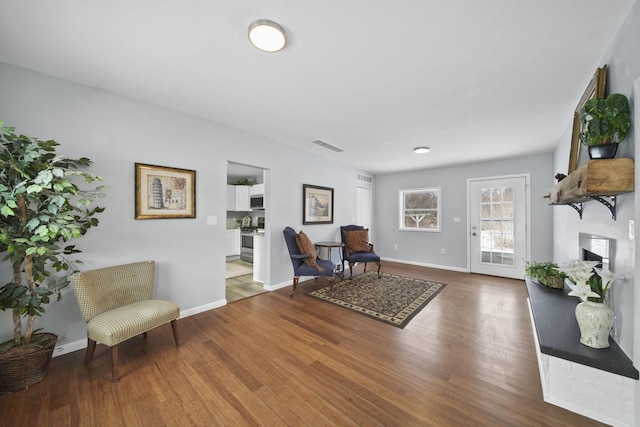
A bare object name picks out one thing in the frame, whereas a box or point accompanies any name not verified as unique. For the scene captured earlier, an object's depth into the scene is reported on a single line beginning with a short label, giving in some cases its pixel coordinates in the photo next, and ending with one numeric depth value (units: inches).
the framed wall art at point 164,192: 98.7
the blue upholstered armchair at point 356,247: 181.9
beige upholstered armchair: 71.9
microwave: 235.8
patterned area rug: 116.6
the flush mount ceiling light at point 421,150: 159.2
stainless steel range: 237.1
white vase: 59.1
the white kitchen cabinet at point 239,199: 250.5
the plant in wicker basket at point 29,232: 62.1
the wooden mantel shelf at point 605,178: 51.5
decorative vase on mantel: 55.2
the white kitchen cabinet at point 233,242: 239.9
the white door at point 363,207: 262.1
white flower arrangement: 59.6
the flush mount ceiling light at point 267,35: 58.1
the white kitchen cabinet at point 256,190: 238.1
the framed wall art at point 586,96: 66.5
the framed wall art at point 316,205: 172.6
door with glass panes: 179.9
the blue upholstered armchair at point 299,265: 142.9
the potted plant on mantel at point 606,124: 53.4
